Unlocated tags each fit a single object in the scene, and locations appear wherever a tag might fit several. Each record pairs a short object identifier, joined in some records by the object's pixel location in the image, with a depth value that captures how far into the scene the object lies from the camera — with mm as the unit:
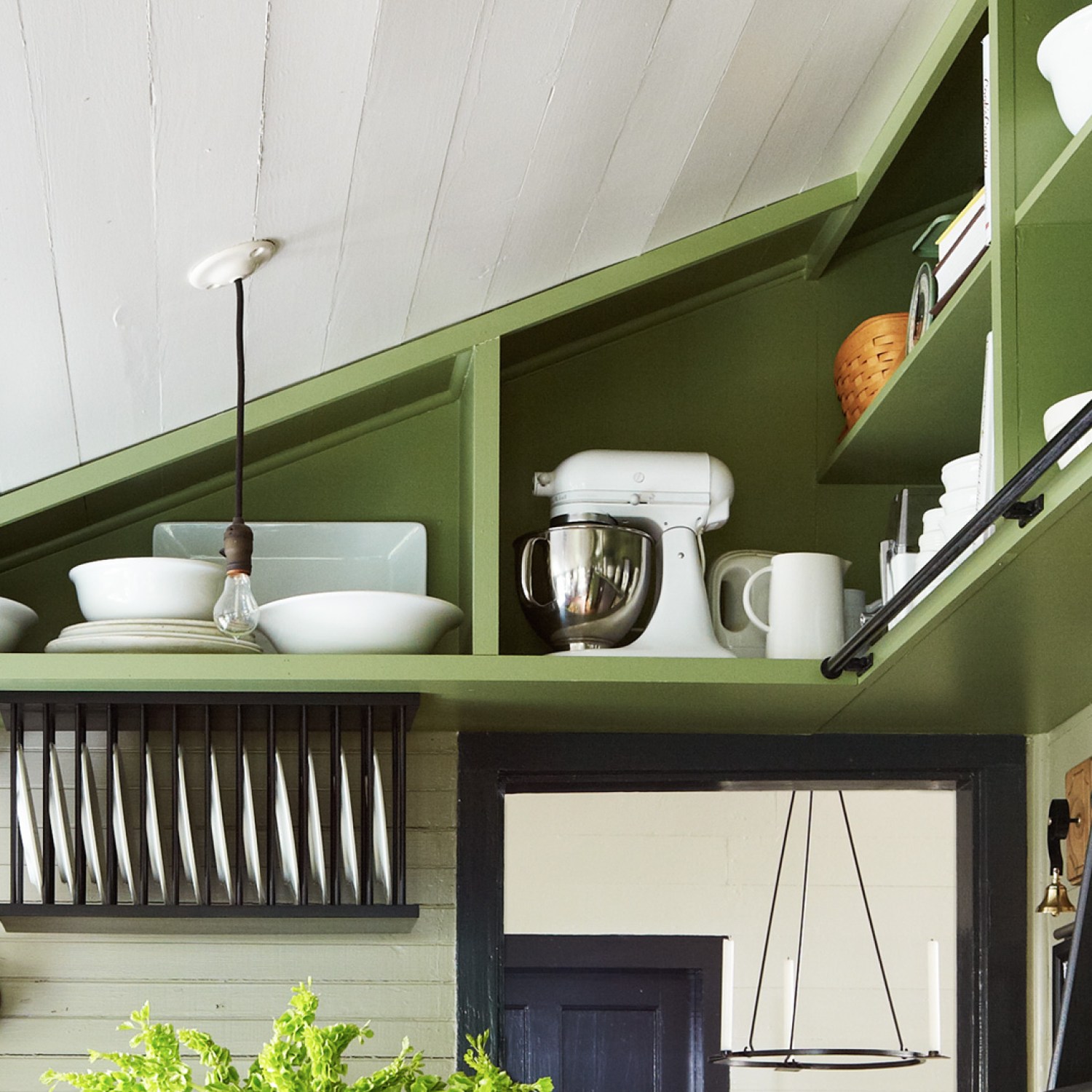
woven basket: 4245
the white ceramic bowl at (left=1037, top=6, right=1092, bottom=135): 2777
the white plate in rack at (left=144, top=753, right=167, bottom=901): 4248
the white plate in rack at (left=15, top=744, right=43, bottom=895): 4197
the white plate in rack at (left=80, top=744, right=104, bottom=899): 4228
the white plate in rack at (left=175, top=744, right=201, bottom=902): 4259
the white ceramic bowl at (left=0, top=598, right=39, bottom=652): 3989
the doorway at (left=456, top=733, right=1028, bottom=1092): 4432
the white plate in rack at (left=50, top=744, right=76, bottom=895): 4197
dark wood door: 8400
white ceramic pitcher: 4096
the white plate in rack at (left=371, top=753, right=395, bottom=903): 4304
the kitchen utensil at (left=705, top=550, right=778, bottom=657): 4383
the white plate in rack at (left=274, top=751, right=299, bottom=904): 4255
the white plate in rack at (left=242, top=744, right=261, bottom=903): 4276
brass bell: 3969
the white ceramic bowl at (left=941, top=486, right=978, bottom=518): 3425
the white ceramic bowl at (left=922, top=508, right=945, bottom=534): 3651
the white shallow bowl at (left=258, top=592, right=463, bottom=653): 3934
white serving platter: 4518
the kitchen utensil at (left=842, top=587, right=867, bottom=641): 4280
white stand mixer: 4290
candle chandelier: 6646
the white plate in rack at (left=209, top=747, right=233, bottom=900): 4245
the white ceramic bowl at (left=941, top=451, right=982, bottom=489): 3447
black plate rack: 4217
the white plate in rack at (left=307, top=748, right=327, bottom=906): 4255
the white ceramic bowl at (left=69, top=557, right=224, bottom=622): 3951
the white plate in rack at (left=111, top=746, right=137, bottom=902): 4231
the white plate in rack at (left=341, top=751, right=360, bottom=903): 4266
